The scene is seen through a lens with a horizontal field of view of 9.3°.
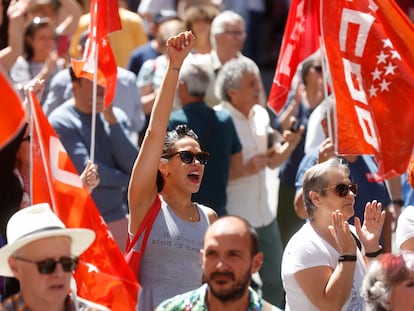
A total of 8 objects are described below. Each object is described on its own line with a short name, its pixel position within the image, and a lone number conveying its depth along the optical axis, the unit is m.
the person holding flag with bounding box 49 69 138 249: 16.88
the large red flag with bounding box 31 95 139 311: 11.56
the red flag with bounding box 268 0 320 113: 15.30
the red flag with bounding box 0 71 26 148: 10.10
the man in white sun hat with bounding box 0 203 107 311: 10.34
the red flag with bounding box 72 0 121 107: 14.72
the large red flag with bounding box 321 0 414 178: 14.26
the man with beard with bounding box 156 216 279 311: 10.43
